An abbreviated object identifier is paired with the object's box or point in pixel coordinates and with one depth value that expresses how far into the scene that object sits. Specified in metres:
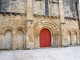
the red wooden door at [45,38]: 13.79
